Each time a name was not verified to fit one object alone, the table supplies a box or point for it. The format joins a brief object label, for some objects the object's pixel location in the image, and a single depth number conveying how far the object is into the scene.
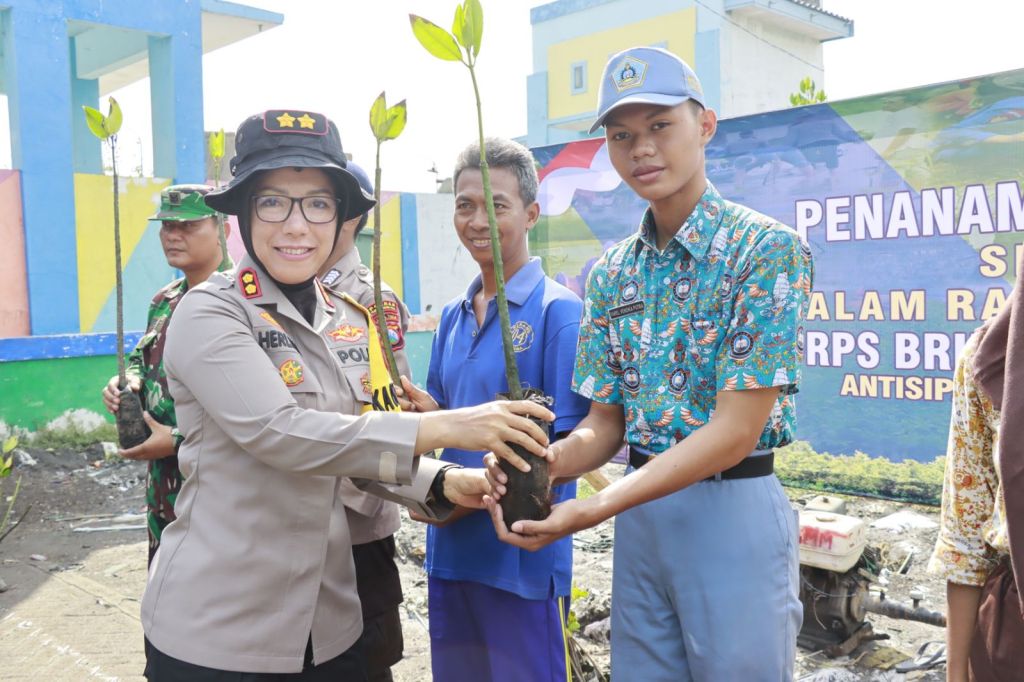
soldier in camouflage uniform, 2.85
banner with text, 4.37
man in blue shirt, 2.23
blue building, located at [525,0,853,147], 20.31
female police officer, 1.68
